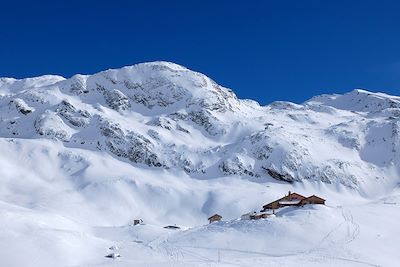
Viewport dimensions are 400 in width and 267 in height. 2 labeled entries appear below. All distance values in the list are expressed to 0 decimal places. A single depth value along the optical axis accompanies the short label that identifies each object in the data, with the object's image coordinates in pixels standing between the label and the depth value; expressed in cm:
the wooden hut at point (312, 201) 7894
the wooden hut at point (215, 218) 9194
